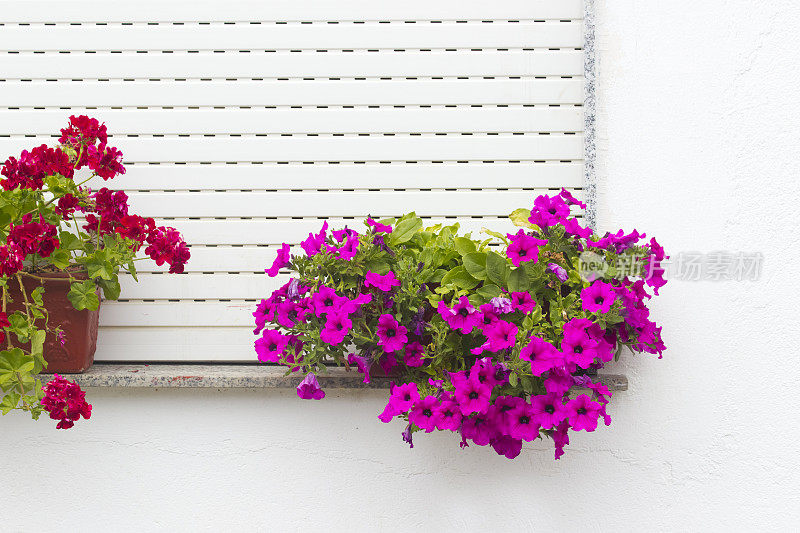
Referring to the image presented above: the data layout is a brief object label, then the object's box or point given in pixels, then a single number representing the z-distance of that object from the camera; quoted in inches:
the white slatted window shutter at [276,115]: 83.0
